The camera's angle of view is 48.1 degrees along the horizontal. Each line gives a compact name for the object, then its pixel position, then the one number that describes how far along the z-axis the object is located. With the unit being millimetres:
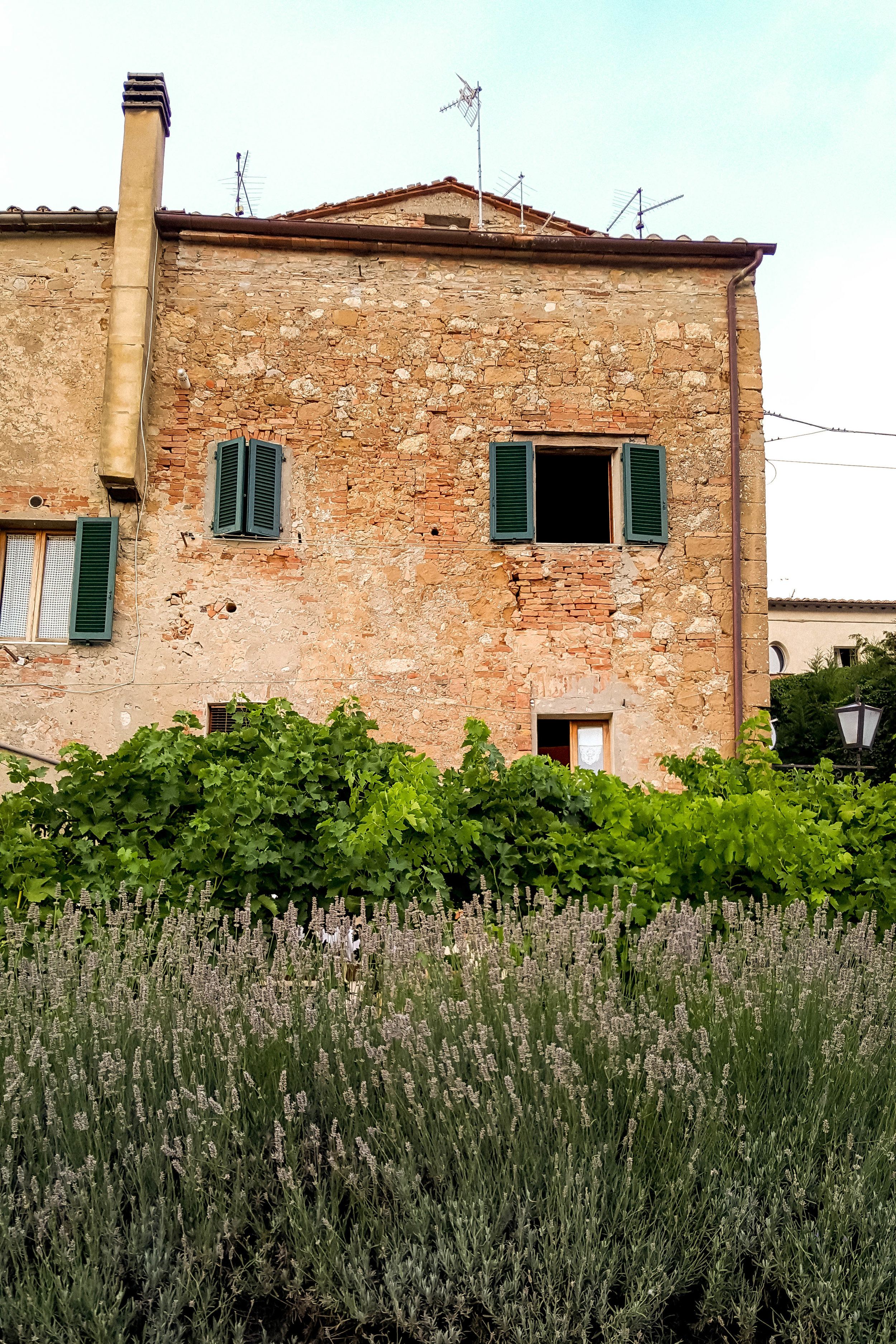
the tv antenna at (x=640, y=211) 12477
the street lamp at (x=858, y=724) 11234
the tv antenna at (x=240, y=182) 12570
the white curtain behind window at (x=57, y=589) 9344
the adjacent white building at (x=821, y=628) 32969
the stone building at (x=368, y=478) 9234
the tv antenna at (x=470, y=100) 12680
